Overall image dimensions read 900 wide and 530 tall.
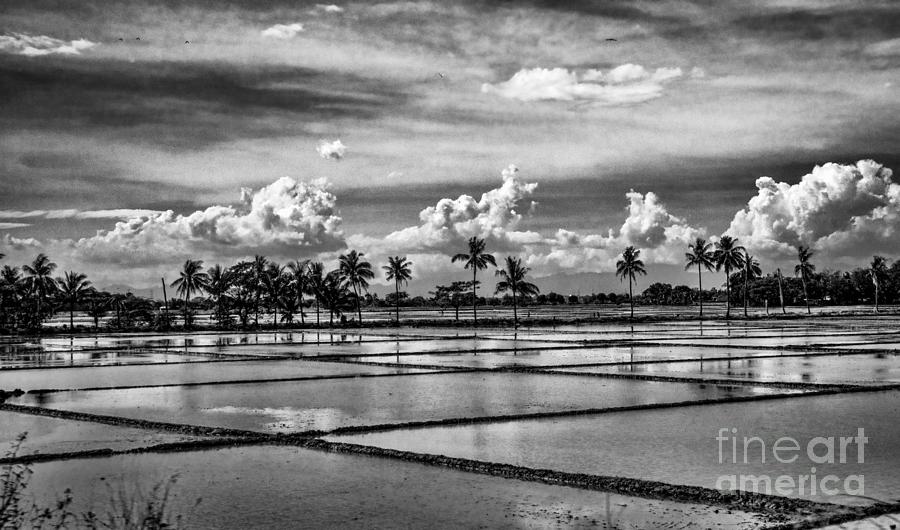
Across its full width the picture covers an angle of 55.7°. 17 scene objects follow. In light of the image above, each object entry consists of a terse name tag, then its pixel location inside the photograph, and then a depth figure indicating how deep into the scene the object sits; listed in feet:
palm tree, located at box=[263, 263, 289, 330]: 256.73
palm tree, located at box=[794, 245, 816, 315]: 407.64
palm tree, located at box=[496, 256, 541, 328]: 285.64
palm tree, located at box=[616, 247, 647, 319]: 335.26
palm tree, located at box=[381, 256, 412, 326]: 300.40
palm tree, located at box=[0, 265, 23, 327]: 234.54
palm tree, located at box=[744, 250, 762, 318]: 374.90
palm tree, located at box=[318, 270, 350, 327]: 261.03
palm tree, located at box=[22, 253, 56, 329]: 256.73
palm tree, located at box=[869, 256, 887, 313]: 391.04
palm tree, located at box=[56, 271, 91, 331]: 261.03
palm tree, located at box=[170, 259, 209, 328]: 273.13
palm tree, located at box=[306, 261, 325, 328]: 261.85
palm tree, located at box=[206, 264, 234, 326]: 257.14
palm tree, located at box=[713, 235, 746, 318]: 349.20
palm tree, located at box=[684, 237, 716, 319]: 349.00
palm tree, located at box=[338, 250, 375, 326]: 283.18
